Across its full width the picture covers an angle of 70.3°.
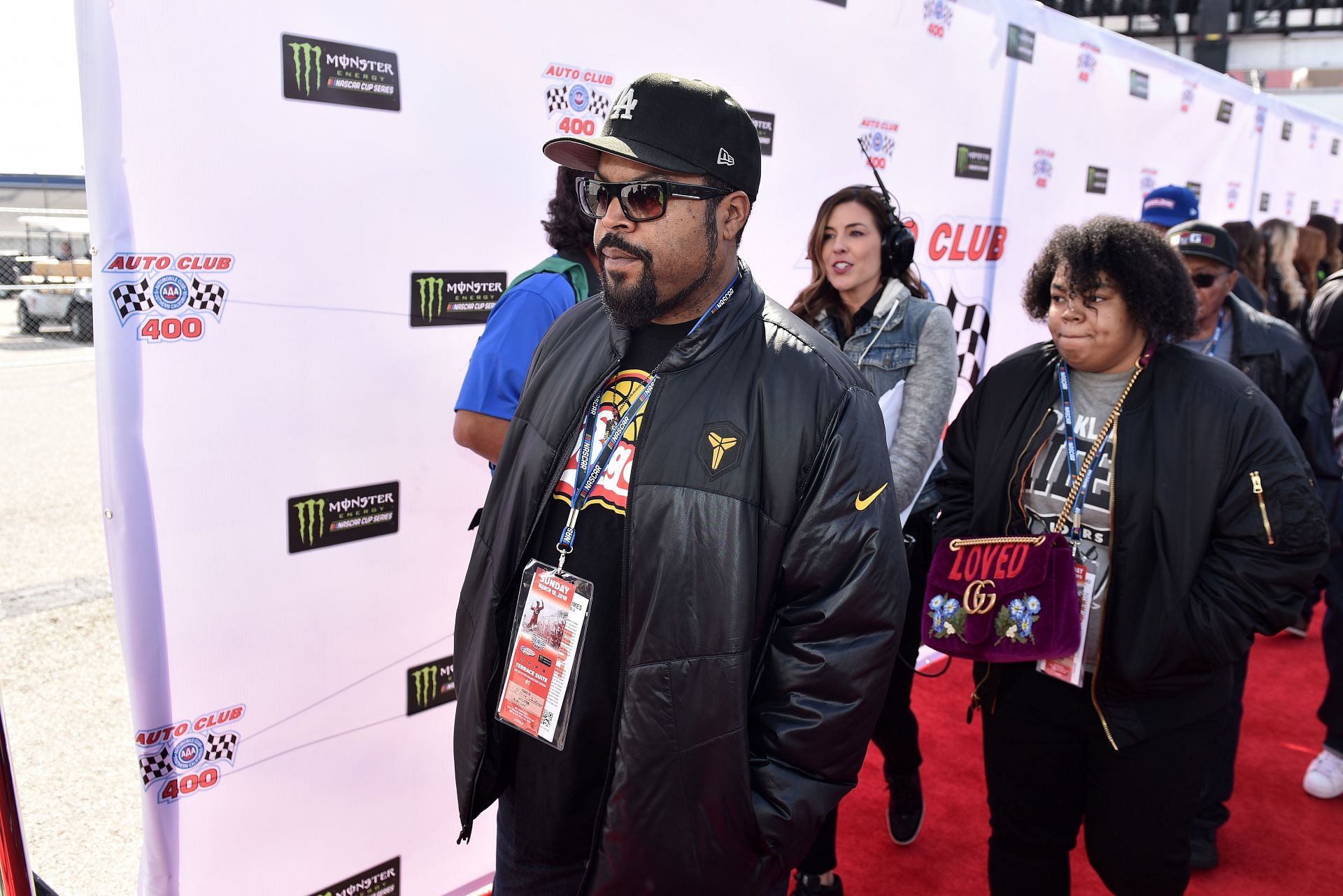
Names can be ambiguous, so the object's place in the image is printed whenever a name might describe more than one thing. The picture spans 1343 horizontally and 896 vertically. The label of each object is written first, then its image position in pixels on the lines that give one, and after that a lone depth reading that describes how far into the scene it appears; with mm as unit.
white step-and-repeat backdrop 2051
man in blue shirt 2160
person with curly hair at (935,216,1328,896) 1993
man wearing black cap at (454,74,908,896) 1438
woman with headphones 2637
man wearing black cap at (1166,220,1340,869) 2891
